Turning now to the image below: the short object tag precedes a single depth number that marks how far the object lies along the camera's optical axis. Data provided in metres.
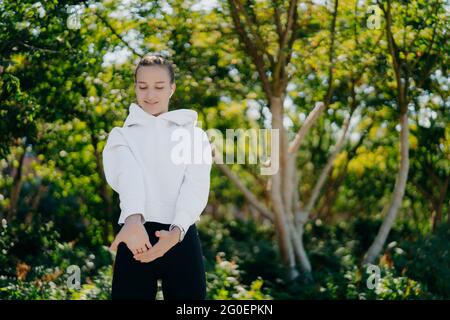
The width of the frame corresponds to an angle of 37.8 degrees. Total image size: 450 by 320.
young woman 3.03
